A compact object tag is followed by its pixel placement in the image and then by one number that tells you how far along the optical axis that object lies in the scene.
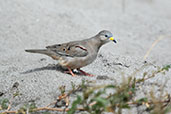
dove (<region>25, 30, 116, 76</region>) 8.80
